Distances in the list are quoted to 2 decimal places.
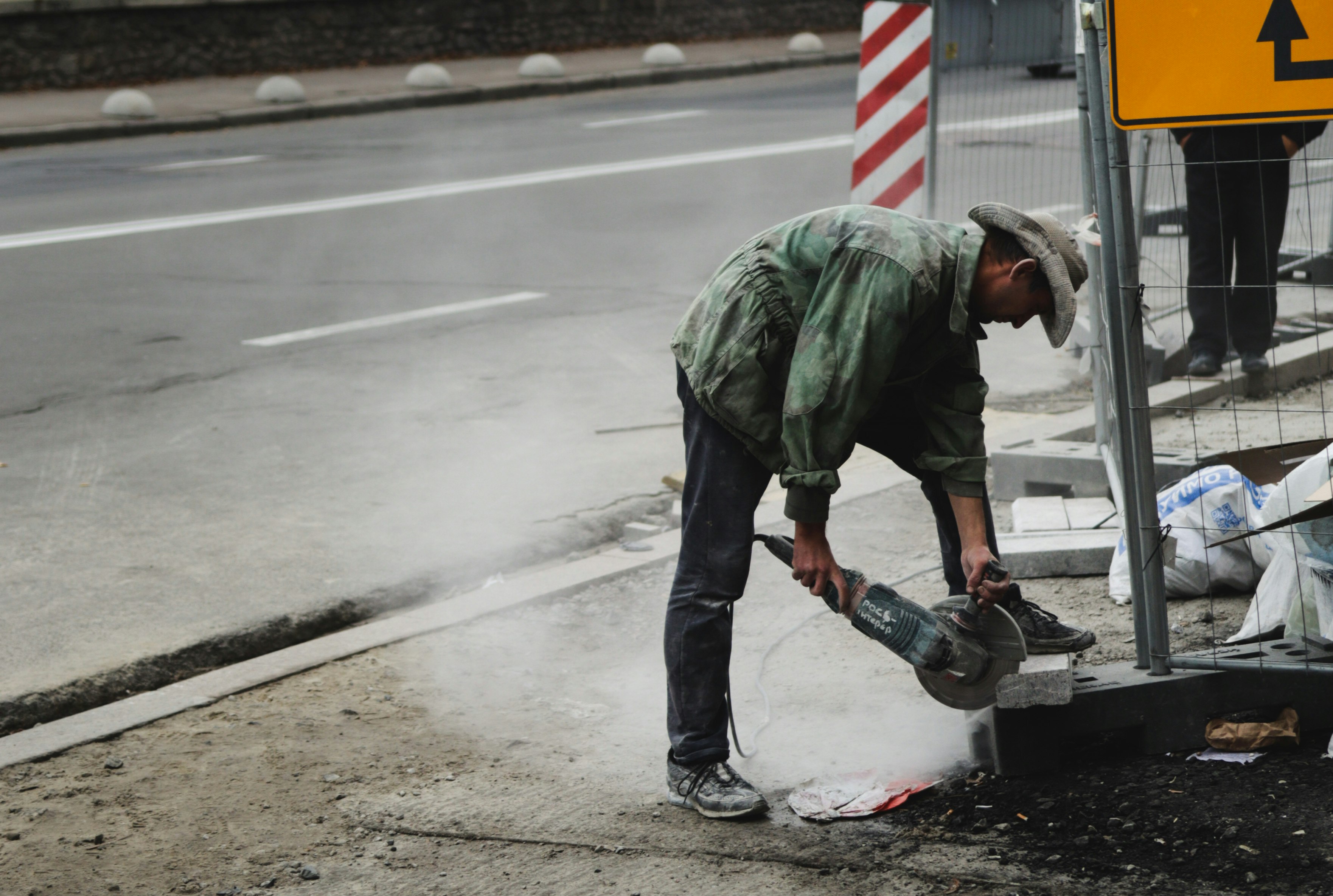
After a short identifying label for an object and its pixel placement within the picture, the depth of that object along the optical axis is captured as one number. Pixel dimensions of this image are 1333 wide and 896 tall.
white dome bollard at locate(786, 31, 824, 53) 24.55
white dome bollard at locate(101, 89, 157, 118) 16.75
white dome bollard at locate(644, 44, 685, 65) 22.41
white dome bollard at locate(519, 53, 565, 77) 20.69
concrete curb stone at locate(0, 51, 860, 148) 16.03
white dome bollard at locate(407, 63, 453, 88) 19.47
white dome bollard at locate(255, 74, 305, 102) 18.16
